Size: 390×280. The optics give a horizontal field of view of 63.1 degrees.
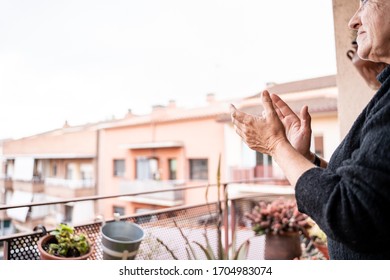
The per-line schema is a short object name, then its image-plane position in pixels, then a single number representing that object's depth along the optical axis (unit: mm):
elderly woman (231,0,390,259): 464
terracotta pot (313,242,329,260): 1870
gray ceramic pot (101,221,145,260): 1486
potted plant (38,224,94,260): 1330
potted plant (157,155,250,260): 1628
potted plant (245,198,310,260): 2162
